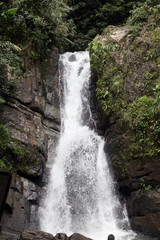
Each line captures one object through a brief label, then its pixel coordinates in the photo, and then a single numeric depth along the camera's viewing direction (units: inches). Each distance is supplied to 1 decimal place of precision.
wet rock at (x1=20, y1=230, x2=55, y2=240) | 252.4
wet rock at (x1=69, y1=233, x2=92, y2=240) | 267.6
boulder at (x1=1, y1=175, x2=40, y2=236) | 309.3
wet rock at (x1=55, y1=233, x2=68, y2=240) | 276.0
